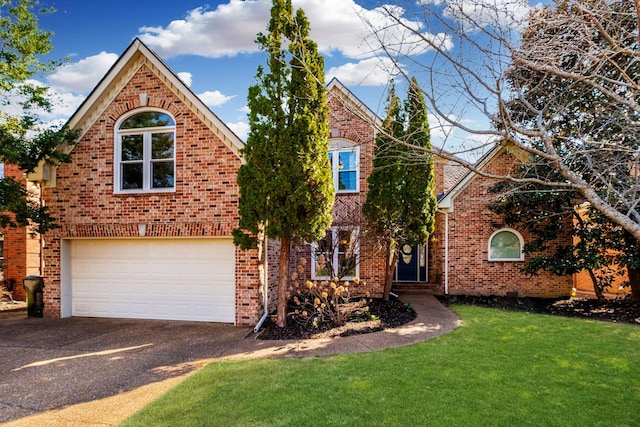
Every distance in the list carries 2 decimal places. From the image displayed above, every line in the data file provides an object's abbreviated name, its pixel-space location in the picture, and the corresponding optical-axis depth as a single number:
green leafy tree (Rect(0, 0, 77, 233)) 8.80
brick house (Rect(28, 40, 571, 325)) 9.06
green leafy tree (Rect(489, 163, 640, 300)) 10.51
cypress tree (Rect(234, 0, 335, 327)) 7.85
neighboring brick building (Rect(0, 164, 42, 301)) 12.07
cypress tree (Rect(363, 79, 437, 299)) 10.92
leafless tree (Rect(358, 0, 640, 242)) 4.10
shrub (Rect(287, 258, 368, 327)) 8.48
